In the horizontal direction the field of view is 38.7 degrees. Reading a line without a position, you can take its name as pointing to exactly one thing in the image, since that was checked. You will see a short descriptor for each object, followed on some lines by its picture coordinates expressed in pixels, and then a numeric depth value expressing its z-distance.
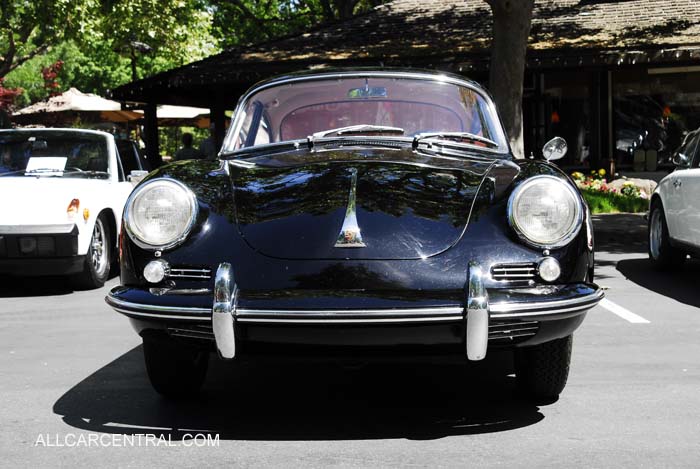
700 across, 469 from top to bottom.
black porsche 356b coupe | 3.80
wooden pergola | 19.64
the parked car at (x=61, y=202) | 8.13
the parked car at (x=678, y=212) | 8.37
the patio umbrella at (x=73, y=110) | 27.00
